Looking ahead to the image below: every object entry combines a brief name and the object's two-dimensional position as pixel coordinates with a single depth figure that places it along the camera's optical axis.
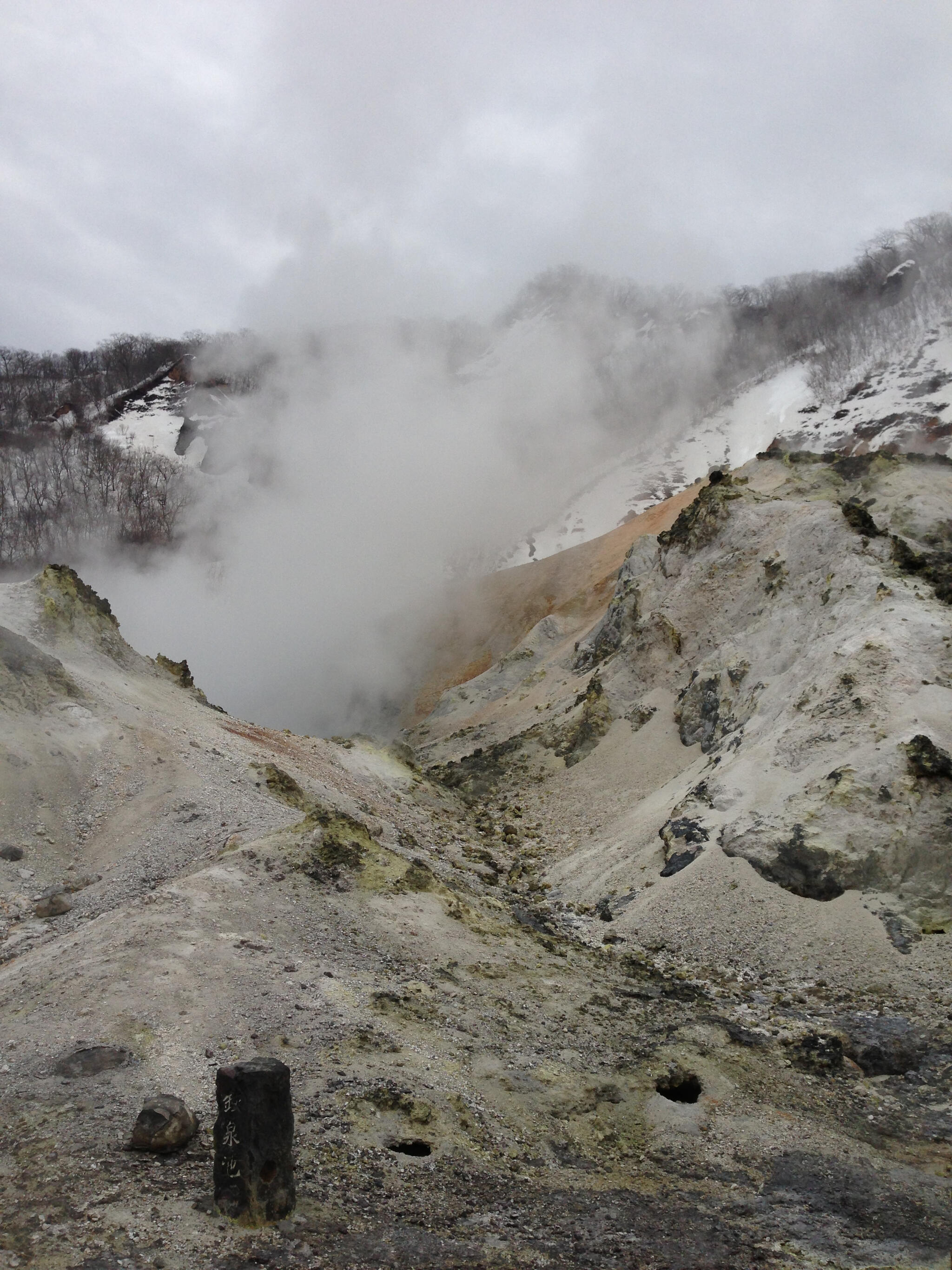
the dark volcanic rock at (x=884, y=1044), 11.04
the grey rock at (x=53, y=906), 13.55
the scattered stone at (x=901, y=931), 13.91
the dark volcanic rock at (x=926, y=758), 15.88
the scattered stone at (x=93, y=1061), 8.30
